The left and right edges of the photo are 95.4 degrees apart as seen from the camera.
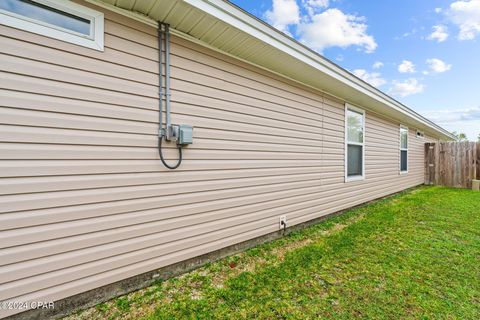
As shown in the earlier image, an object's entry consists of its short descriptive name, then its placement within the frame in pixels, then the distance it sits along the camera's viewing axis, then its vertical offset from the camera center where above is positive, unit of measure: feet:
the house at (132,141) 5.06 +0.47
